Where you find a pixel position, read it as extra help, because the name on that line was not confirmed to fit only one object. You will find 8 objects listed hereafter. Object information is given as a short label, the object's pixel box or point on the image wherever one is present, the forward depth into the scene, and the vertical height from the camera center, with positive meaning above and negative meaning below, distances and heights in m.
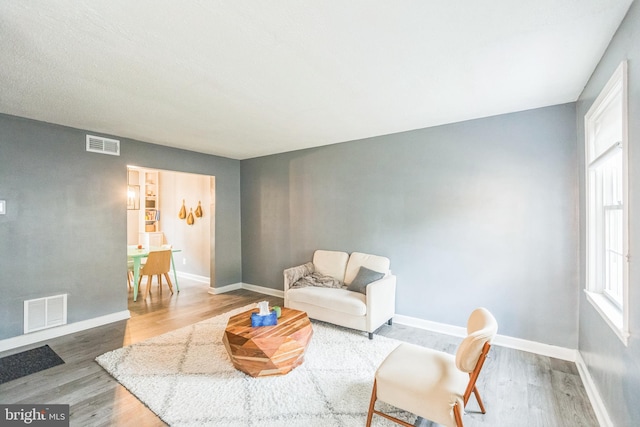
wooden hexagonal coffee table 2.43 -1.14
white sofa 3.29 -1.00
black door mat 2.58 -1.43
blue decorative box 2.69 -1.00
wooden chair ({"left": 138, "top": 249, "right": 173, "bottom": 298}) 4.84 -0.89
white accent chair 1.58 -1.01
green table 4.84 -0.80
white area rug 2.03 -1.42
